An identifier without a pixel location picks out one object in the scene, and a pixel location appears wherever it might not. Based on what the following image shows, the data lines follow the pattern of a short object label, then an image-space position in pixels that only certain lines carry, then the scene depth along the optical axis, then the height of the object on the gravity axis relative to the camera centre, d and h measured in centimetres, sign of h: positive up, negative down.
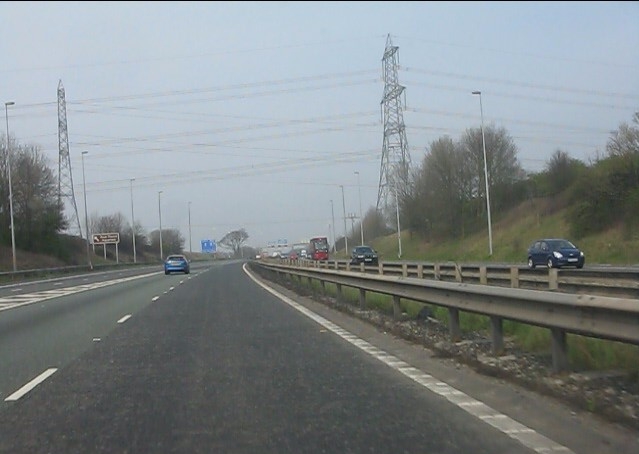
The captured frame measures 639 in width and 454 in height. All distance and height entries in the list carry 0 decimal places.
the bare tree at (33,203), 7831 +549
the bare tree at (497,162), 6981 +590
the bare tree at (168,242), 15212 +236
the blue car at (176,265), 6738 -85
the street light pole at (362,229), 9571 +155
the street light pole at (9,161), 5588 +849
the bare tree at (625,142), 4425 +447
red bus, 8906 -18
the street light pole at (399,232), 7393 +69
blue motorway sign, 13575 +94
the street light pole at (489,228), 5868 +48
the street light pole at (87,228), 7781 +289
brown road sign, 10751 +251
